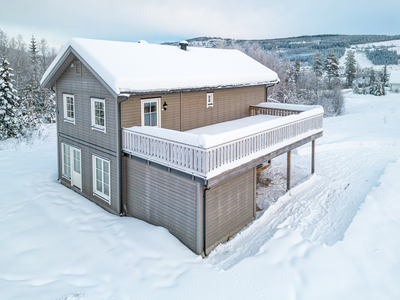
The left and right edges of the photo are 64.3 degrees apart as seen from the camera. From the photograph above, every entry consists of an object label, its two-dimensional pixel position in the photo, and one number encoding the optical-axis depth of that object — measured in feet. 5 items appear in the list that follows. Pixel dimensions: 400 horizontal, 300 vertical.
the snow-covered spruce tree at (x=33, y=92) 110.69
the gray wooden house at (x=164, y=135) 28.45
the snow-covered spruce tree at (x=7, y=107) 80.12
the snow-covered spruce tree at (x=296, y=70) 167.12
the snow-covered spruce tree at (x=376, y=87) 178.61
